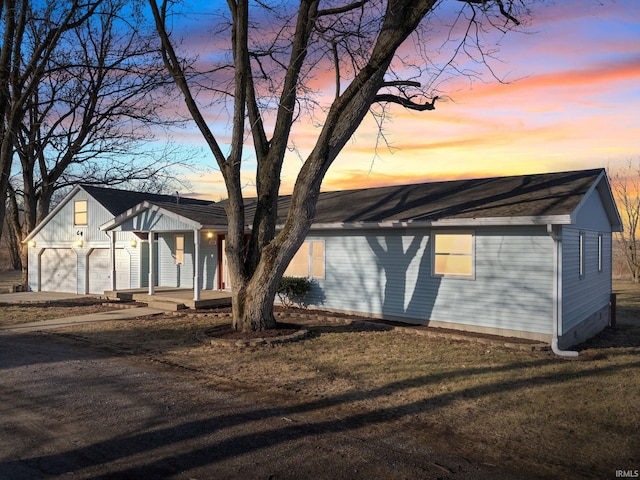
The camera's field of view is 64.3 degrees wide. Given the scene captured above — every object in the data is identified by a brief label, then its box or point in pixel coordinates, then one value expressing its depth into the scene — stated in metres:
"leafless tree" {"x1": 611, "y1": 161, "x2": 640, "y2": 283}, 31.78
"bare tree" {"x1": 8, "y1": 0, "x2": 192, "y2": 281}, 24.97
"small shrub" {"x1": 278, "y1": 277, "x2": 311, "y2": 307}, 15.60
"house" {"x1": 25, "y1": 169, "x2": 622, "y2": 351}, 11.48
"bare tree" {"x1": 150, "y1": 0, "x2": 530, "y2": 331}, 10.61
